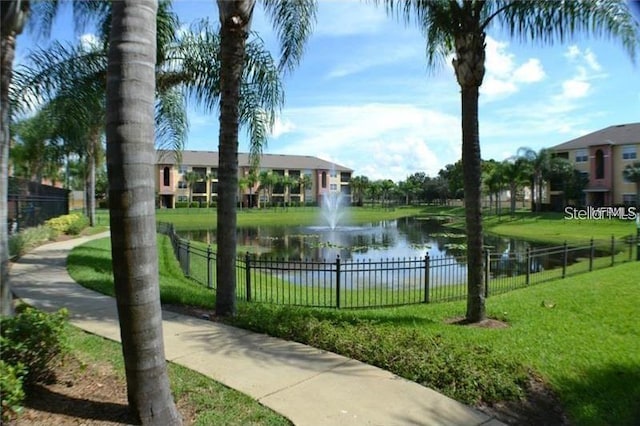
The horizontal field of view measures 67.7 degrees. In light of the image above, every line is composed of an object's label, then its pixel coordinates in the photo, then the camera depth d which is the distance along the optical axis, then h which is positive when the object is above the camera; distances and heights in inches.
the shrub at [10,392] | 132.4 -53.5
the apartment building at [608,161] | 2196.1 +179.3
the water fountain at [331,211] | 1948.0 -62.0
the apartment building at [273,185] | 3267.7 +141.7
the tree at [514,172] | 2375.7 +132.5
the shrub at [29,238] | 578.2 -53.4
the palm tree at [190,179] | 3267.7 +149.7
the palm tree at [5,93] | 212.4 +58.1
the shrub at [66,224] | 900.6 -45.2
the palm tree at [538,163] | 2347.4 +175.7
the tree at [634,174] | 2000.5 +101.4
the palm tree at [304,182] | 3762.3 +138.6
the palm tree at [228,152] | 301.9 +30.7
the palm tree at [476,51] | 323.0 +101.6
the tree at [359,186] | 4347.9 +123.3
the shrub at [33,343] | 159.9 -48.5
